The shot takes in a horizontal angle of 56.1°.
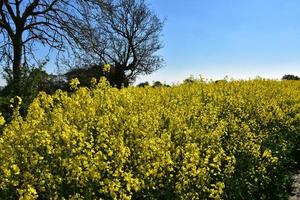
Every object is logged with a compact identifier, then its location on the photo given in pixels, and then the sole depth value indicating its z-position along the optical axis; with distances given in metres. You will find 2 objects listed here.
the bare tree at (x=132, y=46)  19.85
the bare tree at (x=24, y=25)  9.79
